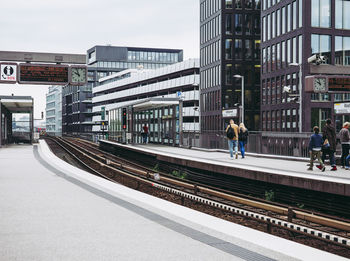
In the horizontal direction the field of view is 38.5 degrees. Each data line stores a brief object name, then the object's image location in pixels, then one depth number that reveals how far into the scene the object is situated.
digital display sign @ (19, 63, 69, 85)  18.67
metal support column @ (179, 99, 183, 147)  30.48
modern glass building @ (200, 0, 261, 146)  64.75
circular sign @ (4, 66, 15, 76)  18.90
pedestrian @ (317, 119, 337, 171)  15.90
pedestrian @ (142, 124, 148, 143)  36.72
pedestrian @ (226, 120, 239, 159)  21.20
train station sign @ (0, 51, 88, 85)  18.52
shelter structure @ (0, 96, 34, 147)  36.34
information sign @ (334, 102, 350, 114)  21.75
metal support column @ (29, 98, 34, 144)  43.63
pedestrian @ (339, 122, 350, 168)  16.47
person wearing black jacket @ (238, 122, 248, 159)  21.45
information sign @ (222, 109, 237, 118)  30.68
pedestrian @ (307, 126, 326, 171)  15.65
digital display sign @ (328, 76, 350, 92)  15.80
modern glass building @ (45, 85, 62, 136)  177.50
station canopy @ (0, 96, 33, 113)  35.88
